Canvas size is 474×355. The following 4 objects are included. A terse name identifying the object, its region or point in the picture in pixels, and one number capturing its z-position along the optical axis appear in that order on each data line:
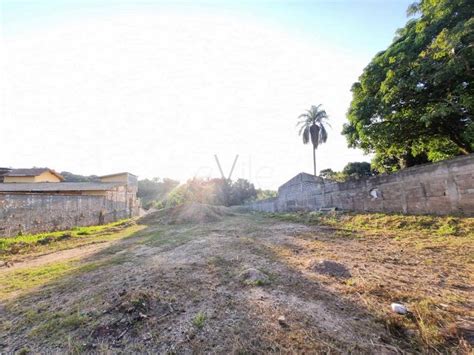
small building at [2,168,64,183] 20.29
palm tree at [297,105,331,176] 22.48
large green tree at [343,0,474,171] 6.39
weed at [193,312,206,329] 2.23
